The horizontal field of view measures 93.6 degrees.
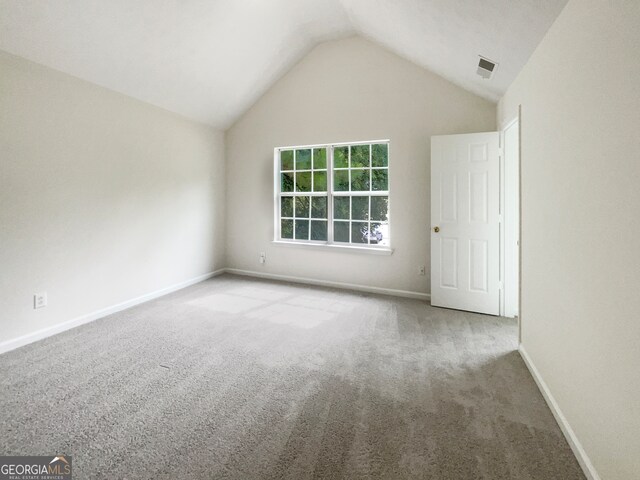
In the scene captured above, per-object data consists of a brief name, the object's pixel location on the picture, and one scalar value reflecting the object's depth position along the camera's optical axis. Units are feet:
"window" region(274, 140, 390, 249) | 14.06
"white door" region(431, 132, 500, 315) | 10.98
